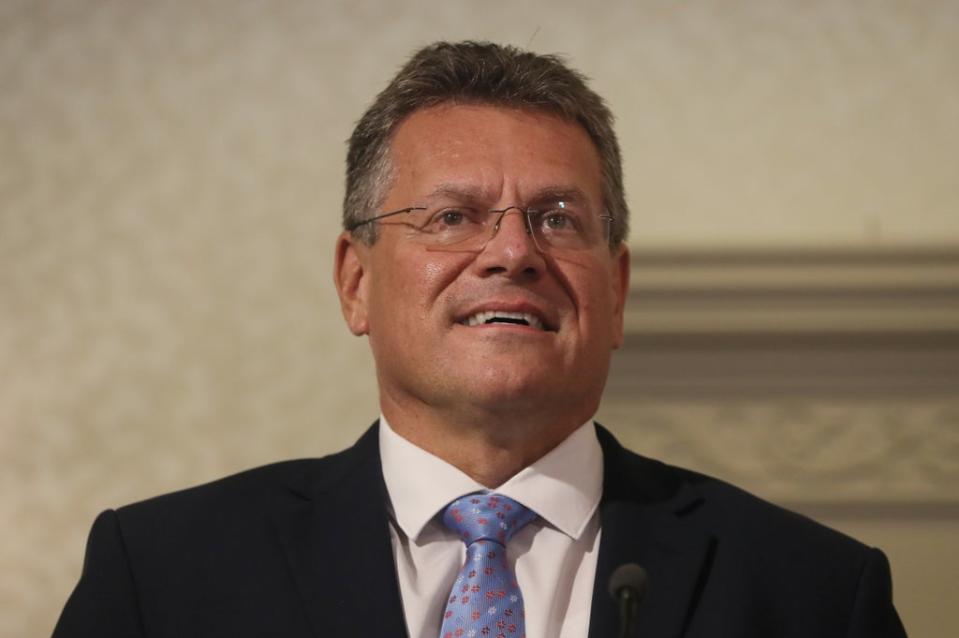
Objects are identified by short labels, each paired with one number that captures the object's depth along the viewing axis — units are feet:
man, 10.57
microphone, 10.02
